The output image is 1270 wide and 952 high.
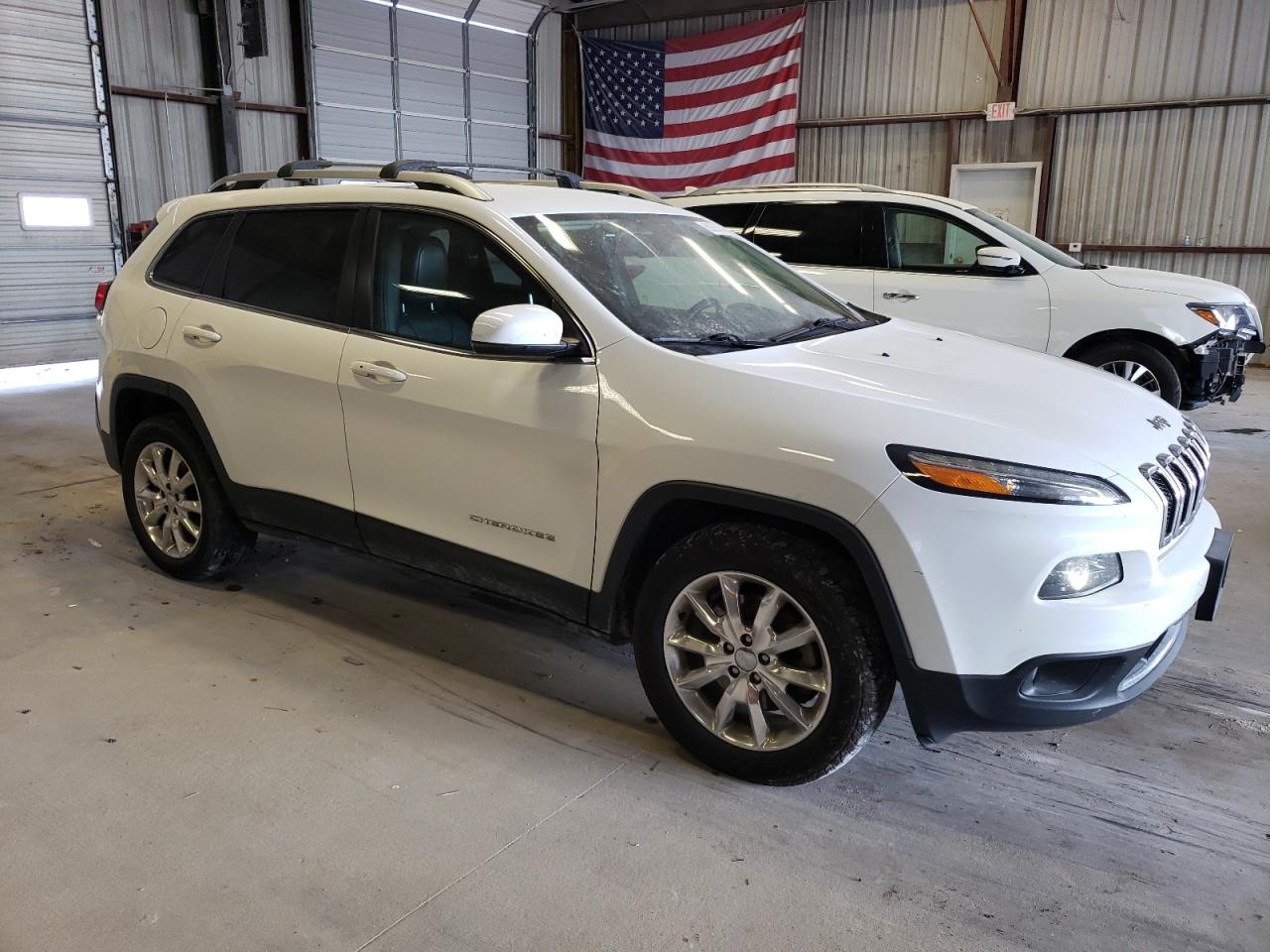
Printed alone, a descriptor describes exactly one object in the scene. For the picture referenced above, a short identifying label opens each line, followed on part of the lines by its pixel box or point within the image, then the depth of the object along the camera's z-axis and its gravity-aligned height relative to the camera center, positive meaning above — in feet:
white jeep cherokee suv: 7.59 -1.70
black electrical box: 38.58 +8.86
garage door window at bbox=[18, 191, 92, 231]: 35.19 +1.63
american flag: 47.67 +7.79
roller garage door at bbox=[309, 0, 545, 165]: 43.70 +8.48
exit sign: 41.75 +6.46
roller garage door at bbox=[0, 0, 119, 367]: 34.60 +2.70
